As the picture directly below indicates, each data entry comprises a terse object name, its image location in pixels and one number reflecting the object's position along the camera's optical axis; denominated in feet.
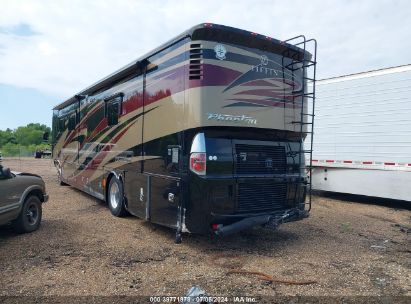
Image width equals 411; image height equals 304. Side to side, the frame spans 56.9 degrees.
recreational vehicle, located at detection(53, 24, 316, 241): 18.16
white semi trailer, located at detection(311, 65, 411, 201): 31.53
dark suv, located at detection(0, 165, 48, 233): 20.18
